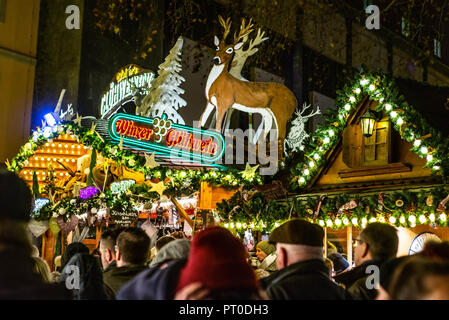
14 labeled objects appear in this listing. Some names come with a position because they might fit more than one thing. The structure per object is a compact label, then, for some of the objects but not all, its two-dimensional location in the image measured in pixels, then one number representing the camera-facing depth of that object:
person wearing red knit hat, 2.40
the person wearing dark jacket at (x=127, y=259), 4.31
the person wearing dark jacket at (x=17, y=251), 2.30
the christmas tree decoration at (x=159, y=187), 9.84
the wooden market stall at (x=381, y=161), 7.79
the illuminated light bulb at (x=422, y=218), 7.40
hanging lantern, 9.21
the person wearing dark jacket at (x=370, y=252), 4.31
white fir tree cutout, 15.98
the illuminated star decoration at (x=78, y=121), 10.18
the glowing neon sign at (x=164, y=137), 9.56
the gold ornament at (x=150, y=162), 9.73
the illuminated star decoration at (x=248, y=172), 10.62
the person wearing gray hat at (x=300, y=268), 3.30
